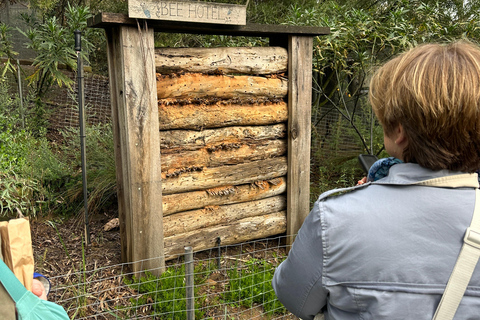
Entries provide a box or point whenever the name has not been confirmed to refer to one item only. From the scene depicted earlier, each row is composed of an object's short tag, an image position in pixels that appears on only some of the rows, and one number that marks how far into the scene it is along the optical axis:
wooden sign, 2.86
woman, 1.11
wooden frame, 2.97
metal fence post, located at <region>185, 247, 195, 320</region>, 2.56
